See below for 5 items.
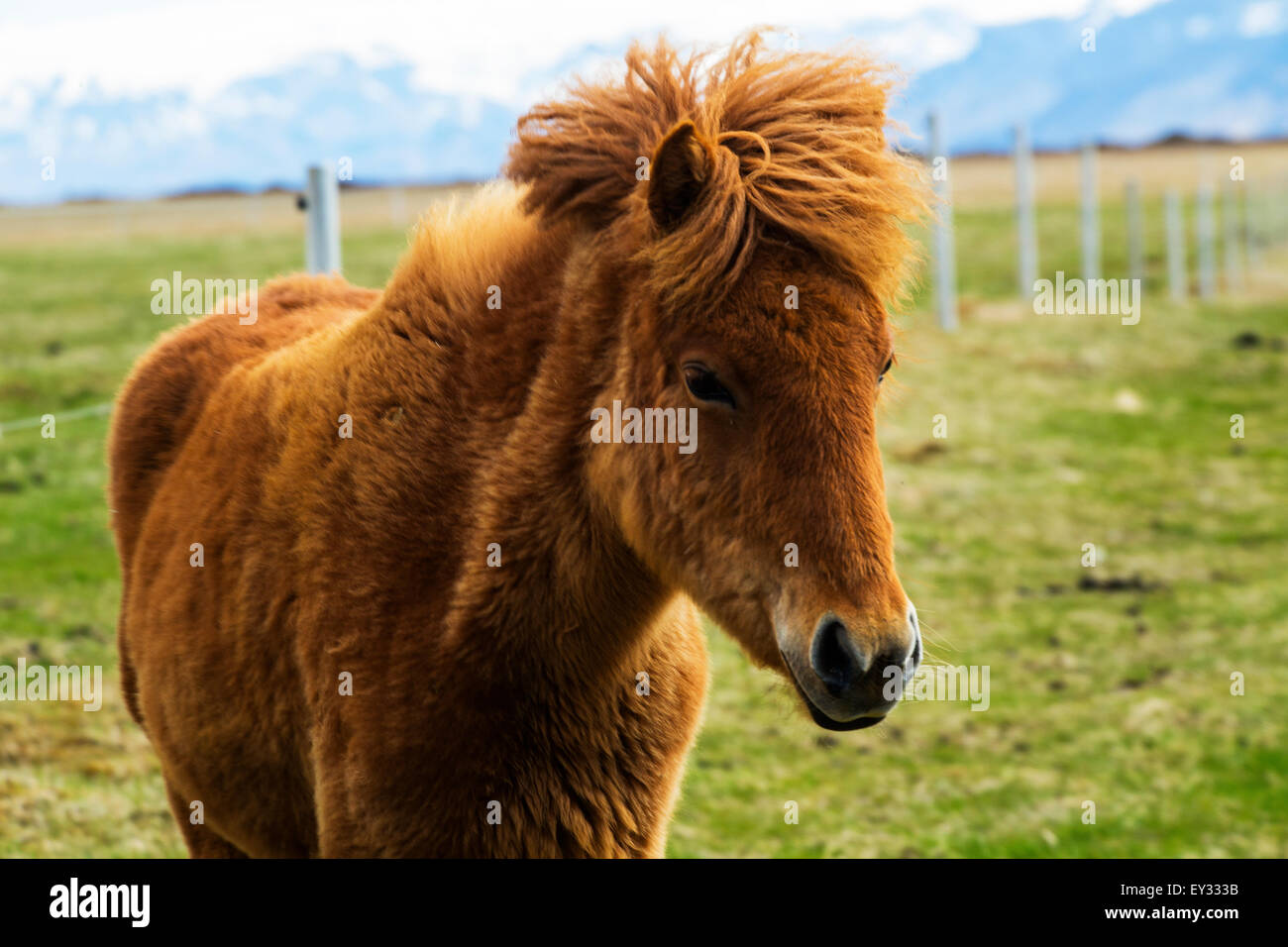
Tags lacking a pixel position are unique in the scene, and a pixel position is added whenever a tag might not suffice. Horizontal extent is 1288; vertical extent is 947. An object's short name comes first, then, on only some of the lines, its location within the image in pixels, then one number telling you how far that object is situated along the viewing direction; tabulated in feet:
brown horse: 8.10
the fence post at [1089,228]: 68.80
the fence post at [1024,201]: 65.87
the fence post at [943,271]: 57.93
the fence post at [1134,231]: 76.28
